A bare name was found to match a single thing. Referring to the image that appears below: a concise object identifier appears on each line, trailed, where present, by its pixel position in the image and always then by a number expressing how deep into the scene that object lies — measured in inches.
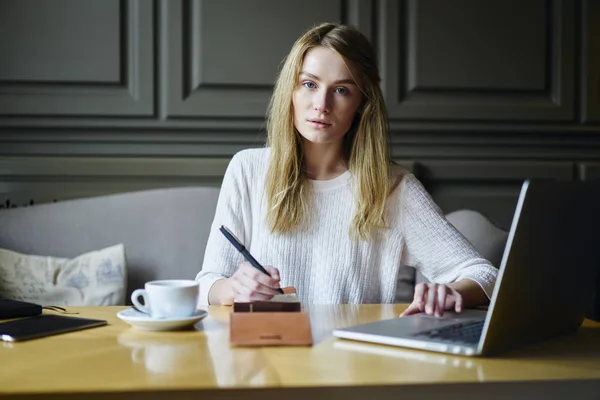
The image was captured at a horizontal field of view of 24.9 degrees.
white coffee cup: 70.2
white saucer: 69.7
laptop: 62.9
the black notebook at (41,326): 67.8
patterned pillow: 103.4
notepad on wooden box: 66.0
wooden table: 58.8
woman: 92.8
